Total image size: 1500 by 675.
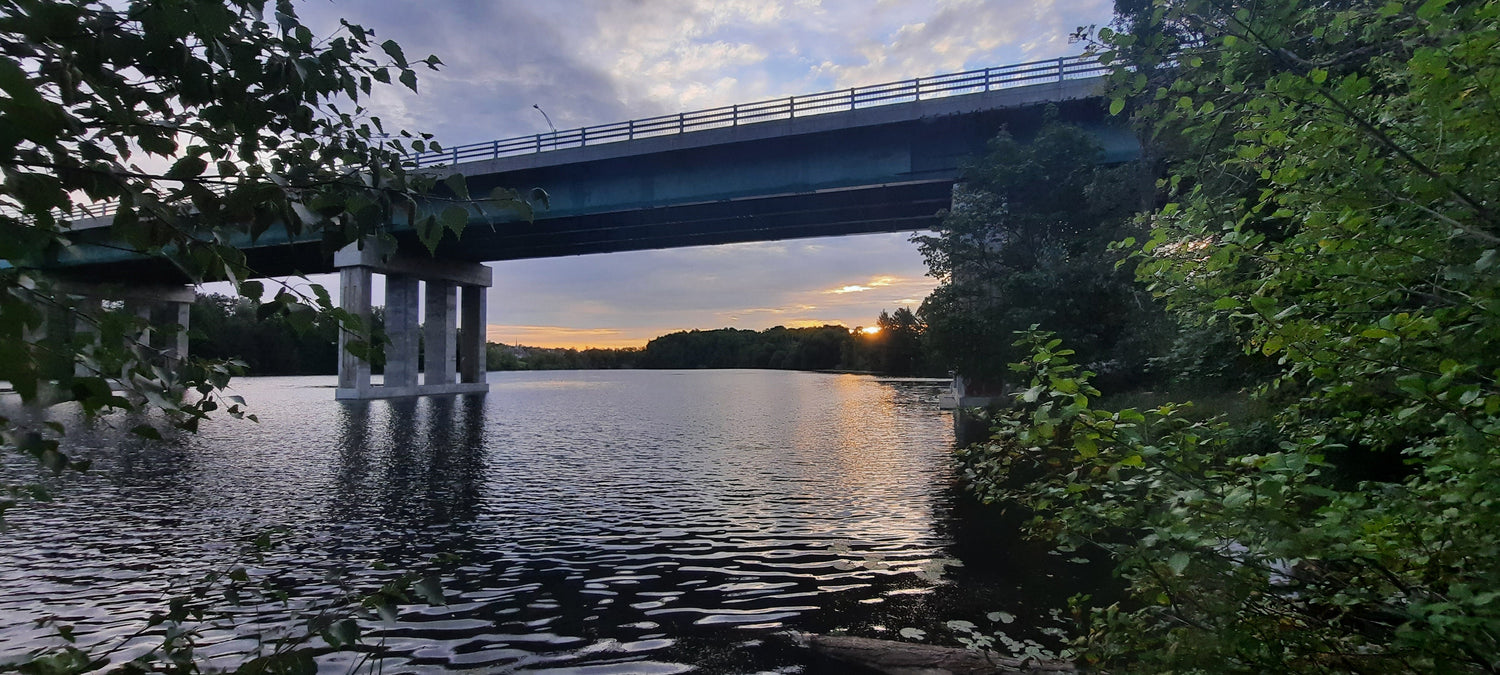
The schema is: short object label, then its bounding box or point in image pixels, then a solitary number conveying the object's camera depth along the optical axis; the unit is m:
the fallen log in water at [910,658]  6.96
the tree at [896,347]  112.25
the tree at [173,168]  1.79
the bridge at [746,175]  35.41
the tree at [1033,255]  28.67
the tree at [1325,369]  3.74
